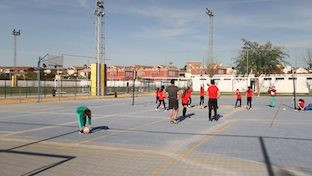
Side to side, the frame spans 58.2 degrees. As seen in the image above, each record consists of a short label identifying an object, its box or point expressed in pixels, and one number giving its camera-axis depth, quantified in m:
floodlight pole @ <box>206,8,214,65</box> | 44.79
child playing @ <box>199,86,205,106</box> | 19.22
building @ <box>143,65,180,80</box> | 82.99
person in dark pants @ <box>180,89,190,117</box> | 13.57
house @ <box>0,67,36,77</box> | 74.48
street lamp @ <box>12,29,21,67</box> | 58.97
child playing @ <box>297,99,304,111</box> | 17.22
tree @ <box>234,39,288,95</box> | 49.15
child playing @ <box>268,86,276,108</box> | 19.37
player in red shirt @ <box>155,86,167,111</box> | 18.00
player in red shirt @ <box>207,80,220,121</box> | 12.19
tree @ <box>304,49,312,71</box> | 53.38
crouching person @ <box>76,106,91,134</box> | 8.99
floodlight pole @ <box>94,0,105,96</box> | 33.96
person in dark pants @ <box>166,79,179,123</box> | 11.39
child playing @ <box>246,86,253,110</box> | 18.40
